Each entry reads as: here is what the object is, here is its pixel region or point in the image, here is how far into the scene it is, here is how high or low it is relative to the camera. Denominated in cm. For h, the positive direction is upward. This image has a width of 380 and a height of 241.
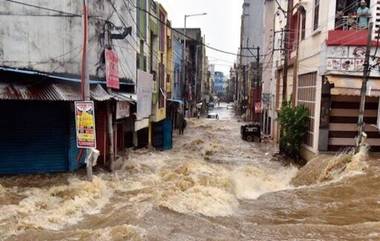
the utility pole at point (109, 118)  1521 -157
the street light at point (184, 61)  4719 +152
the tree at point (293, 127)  1934 -226
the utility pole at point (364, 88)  1448 -32
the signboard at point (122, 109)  1602 -136
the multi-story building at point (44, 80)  1329 -23
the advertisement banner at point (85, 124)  1147 -135
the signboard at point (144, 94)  1824 -87
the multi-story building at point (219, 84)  16400 -321
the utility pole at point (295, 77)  2230 +1
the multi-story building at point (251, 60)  5055 +268
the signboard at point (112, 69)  1500 +16
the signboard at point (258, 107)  4144 -292
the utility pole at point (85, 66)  1166 +19
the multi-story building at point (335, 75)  1580 +11
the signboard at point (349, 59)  1583 +69
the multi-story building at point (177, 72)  3962 +26
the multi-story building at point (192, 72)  5412 +52
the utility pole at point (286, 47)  2432 +170
